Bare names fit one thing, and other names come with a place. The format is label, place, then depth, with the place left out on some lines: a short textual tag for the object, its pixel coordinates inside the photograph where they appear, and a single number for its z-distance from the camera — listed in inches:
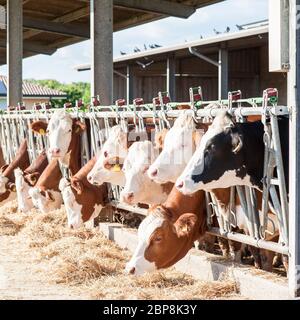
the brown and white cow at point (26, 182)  392.2
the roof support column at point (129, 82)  848.9
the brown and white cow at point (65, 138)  354.6
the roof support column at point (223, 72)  627.6
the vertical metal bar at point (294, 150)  207.5
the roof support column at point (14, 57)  592.1
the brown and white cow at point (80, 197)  325.4
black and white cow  220.1
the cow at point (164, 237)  231.0
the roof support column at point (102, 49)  406.3
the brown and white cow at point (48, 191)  368.5
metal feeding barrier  218.7
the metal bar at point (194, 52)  665.3
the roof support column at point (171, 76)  738.2
